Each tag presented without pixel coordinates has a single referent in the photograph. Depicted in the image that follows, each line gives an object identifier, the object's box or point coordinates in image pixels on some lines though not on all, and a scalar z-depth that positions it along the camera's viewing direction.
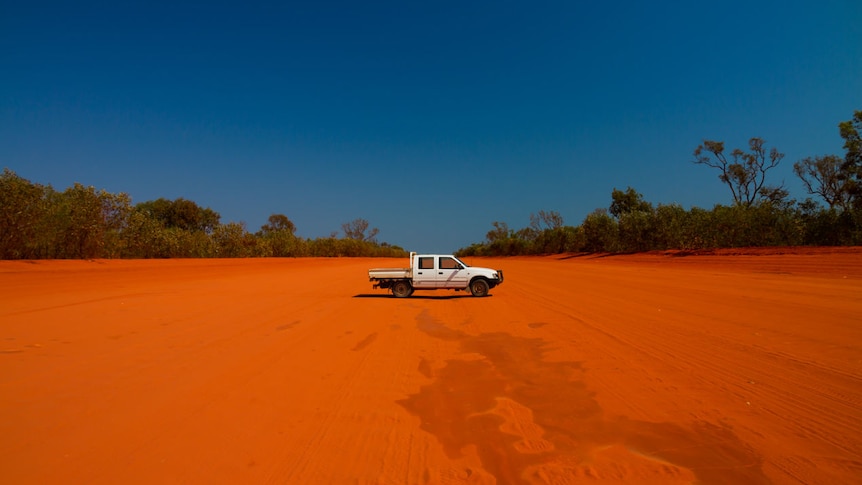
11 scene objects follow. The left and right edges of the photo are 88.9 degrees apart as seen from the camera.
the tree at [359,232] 133.38
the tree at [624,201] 71.44
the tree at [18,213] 24.17
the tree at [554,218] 100.12
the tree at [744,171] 50.16
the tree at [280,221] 126.32
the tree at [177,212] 84.38
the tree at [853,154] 32.53
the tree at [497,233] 134.21
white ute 17.00
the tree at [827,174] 41.25
